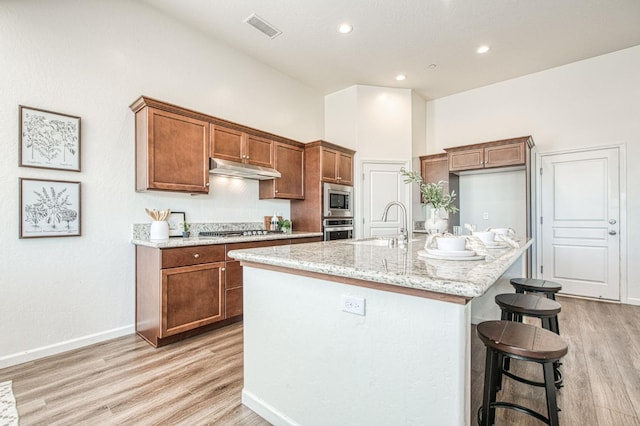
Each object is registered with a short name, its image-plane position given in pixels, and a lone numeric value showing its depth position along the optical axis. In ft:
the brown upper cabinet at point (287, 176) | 13.50
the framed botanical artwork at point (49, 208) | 8.05
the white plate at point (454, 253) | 5.13
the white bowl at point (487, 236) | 7.64
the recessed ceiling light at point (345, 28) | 11.59
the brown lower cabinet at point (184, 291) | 8.82
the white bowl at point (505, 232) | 8.70
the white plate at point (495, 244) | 7.30
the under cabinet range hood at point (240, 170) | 10.85
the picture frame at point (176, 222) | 10.89
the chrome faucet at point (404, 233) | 8.13
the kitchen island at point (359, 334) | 3.62
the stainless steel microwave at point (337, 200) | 14.55
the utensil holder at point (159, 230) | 9.82
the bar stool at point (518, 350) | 4.18
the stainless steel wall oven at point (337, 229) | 14.49
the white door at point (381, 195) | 16.75
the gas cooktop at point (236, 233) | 11.66
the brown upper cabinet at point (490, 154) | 14.28
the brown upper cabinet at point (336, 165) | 14.60
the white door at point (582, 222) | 13.61
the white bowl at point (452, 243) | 5.28
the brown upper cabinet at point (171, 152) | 9.42
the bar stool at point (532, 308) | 5.96
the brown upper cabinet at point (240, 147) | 11.12
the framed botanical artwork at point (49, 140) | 8.06
